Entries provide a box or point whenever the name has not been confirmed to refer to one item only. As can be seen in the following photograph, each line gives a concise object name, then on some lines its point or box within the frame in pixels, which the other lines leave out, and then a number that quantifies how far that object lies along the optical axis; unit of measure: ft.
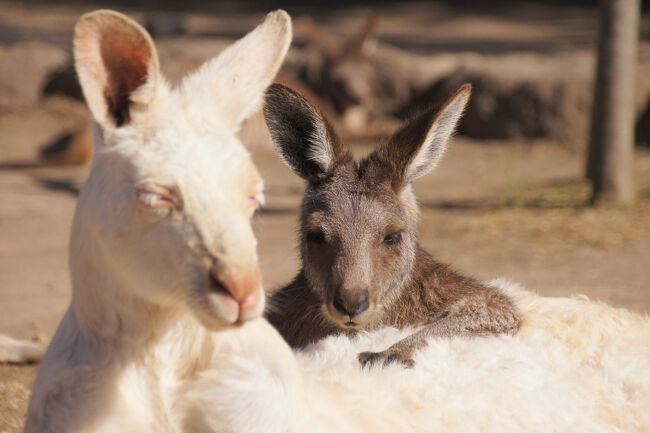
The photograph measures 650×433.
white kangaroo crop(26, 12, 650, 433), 10.50
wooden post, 54.44
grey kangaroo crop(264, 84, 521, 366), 23.22
